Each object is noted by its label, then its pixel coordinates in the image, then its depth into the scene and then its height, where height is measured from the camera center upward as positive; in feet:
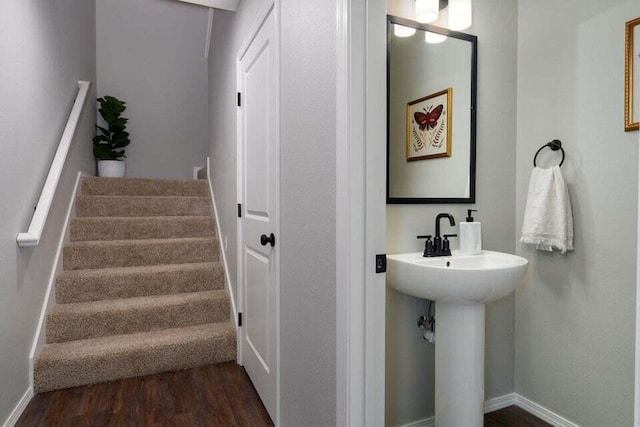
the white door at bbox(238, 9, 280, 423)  5.89 -0.07
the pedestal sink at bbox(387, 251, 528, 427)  4.59 -1.48
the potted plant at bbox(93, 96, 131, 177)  12.96 +2.24
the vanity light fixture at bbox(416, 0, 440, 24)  5.56 +2.86
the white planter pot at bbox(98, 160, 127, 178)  12.96 +1.25
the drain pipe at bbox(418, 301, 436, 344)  5.63 -1.84
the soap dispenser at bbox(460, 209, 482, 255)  5.67 -0.51
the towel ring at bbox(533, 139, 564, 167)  5.81 +0.91
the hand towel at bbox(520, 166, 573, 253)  5.56 -0.14
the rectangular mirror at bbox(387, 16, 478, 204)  5.64 +1.41
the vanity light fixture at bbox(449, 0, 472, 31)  5.85 +2.95
